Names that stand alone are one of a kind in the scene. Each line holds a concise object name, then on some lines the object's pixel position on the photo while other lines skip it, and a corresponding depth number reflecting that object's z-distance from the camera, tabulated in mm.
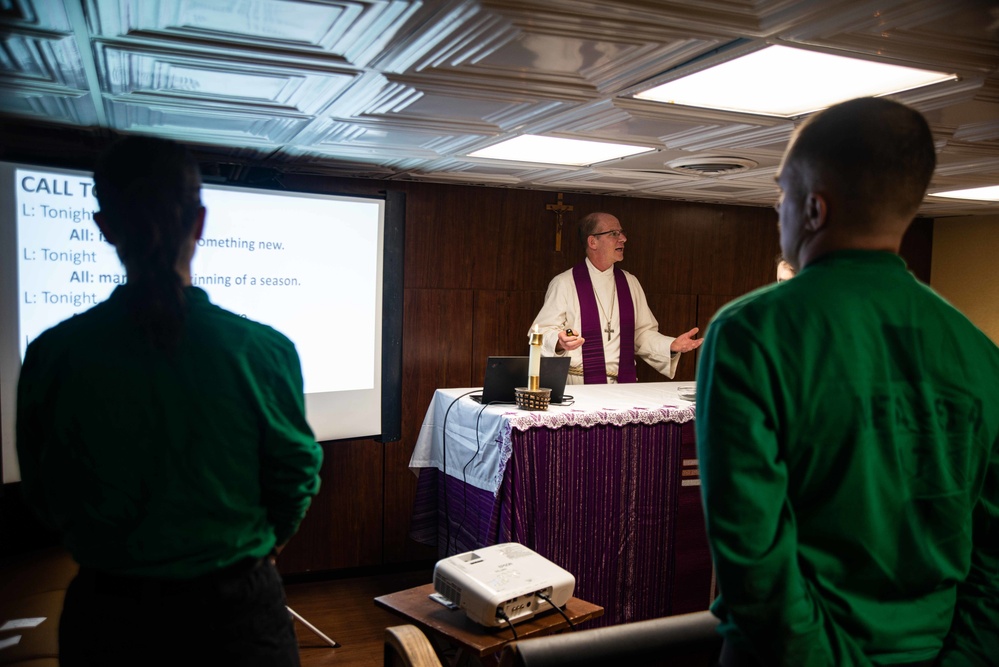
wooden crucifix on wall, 4801
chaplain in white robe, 4395
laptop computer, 3232
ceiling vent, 3555
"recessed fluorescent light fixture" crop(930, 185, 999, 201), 4449
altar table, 2998
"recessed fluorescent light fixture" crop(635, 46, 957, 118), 2061
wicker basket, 3098
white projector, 1911
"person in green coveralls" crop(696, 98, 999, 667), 903
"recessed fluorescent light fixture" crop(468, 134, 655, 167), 3278
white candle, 3154
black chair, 1183
